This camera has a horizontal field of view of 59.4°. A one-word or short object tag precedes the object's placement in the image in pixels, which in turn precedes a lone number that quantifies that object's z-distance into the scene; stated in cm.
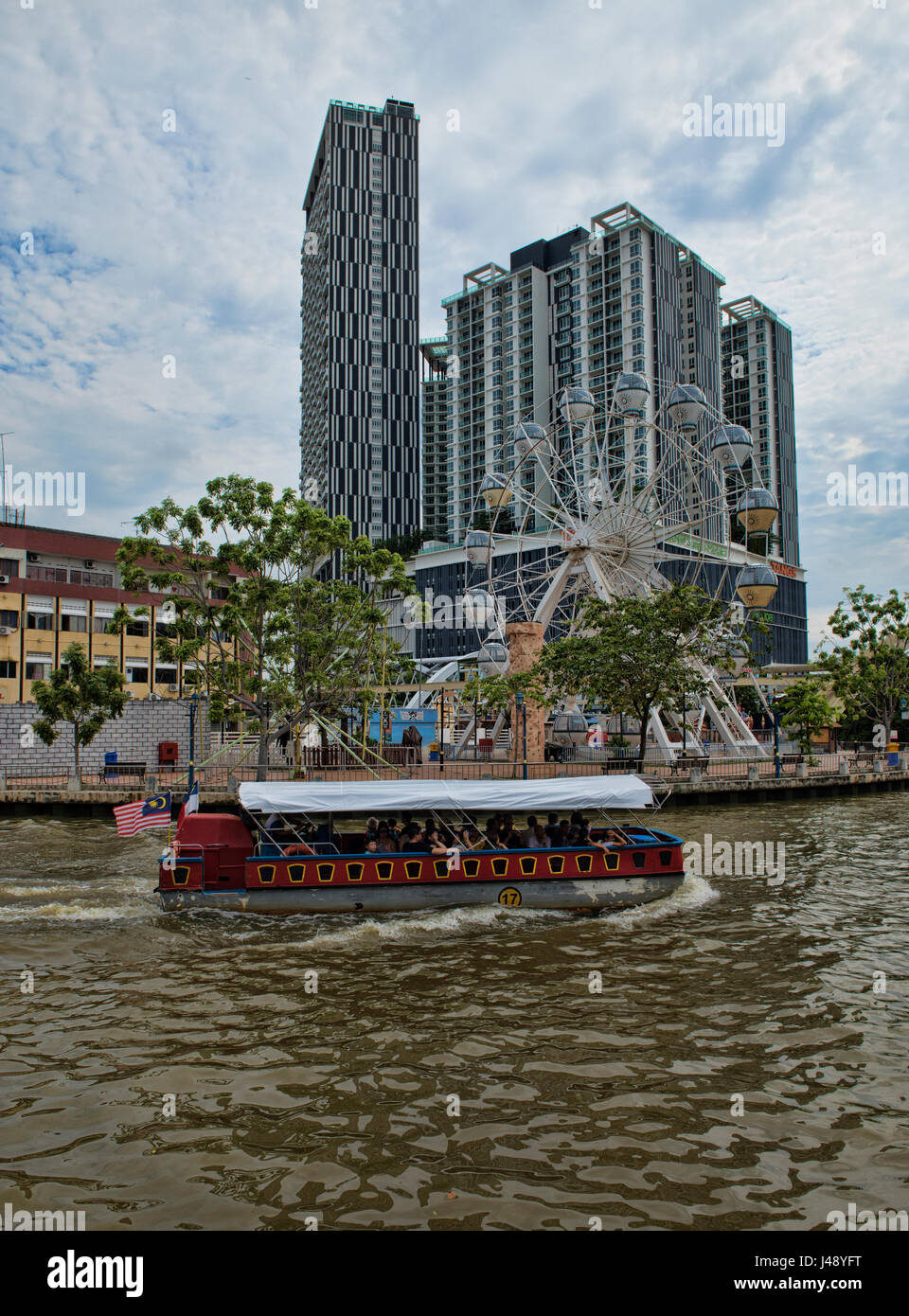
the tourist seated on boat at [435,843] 1634
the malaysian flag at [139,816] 1608
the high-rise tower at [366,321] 12538
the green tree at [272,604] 2966
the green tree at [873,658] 4656
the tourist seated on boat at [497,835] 1741
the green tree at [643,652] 3519
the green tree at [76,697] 3222
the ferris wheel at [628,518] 3594
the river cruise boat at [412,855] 1603
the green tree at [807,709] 3938
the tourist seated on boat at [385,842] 1712
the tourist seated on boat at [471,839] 1695
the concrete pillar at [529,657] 3923
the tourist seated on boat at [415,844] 1689
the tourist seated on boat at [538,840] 1777
